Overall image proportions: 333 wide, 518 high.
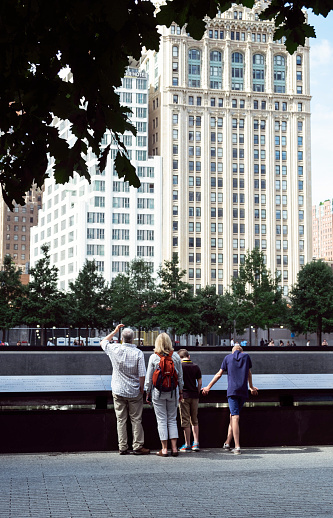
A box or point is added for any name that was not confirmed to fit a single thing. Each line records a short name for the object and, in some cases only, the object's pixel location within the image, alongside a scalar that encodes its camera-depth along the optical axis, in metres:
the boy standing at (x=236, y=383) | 10.95
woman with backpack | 10.66
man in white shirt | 10.70
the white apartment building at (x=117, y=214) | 110.88
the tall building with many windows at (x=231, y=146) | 117.94
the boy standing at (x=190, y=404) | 11.12
